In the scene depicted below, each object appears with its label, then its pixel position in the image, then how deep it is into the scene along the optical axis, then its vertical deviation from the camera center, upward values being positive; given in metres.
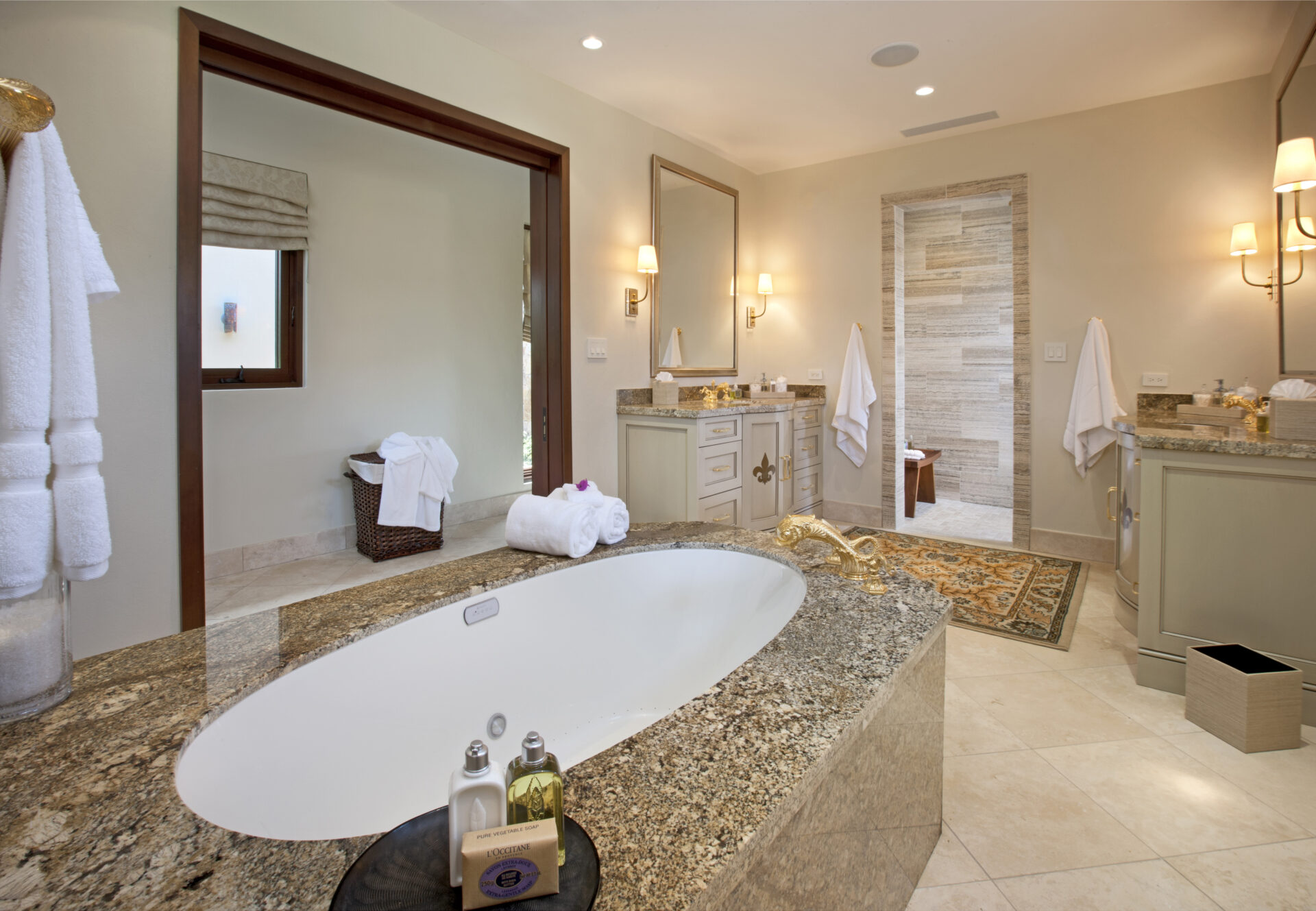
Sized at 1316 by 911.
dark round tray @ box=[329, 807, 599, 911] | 0.63 -0.43
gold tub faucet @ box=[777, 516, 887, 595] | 1.53 -0.25
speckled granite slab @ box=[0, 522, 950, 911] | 0.65 -0.40
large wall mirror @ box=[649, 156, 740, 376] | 3.93 +1.09
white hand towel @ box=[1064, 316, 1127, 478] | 3.54 +0.22
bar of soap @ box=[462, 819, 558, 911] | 0.62 -0.39
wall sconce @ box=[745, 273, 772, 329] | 4.69 +1.15
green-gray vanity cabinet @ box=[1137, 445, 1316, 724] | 1.92 -0.35
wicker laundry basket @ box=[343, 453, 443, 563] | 3.58 -0.47
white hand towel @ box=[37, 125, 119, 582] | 1.04 +0.08
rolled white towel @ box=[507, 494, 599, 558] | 1.75 -0.21
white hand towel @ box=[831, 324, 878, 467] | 4.34 +0.33
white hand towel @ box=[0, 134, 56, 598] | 0.97 +0.11
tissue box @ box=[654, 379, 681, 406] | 3.74 +0.30
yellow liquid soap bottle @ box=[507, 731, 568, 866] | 0.68 -0.36
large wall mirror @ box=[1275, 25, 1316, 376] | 2.51 +0.66
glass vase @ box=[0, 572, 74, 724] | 0.92 -0.29
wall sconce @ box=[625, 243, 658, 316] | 3.64 +0.99
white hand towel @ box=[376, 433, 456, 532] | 3.52 -0.17
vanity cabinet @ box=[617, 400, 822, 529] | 3.44 -0.11
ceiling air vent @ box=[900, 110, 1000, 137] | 3.70 +1.85
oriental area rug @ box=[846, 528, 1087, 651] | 2.73 -0.68
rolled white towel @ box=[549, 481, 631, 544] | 1.85 -0.18
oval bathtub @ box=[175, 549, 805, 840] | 1.08 -0.52
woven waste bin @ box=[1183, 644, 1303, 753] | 1.81 -0.72
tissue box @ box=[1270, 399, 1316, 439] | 1.96 +0.07
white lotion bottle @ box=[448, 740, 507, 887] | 0.67 -0.36
